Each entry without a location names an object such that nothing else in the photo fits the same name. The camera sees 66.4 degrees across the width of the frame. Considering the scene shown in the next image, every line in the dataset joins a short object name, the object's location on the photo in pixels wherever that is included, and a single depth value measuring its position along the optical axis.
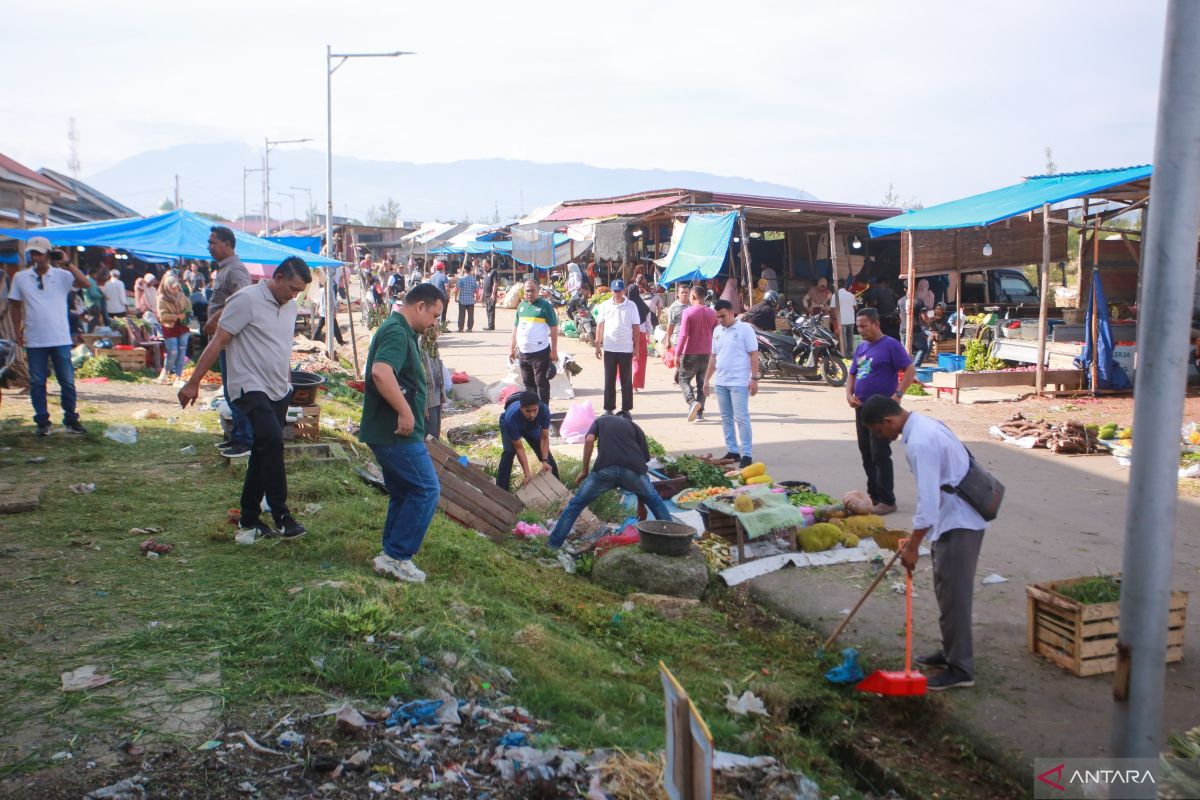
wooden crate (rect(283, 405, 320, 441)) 9.14
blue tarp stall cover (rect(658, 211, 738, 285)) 19.11
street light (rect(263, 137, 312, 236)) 57.80
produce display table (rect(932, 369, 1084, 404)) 14.77
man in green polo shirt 5.47
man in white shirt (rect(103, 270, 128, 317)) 18.42
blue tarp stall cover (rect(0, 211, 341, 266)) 13.08
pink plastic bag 11.61
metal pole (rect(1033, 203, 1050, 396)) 13.52
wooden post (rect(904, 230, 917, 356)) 16.32
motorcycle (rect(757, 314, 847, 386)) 16.70
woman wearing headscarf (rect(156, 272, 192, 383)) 14.42
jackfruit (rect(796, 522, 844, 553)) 7.47
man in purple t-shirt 8.16
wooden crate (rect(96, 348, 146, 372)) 15.67
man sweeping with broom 4.96
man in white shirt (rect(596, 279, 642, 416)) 12.42
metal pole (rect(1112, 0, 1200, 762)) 3.01
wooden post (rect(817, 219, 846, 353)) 19.14
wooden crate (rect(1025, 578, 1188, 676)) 5.12
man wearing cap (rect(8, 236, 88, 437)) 9.19
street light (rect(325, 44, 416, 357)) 19.11
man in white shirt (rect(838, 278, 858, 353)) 19.41
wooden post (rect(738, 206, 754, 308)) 19.25
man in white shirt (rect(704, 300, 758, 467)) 9.84
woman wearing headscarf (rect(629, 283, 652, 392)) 15.11
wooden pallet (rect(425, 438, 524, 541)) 7.87
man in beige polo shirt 6.17
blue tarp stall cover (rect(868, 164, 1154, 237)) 13.34
